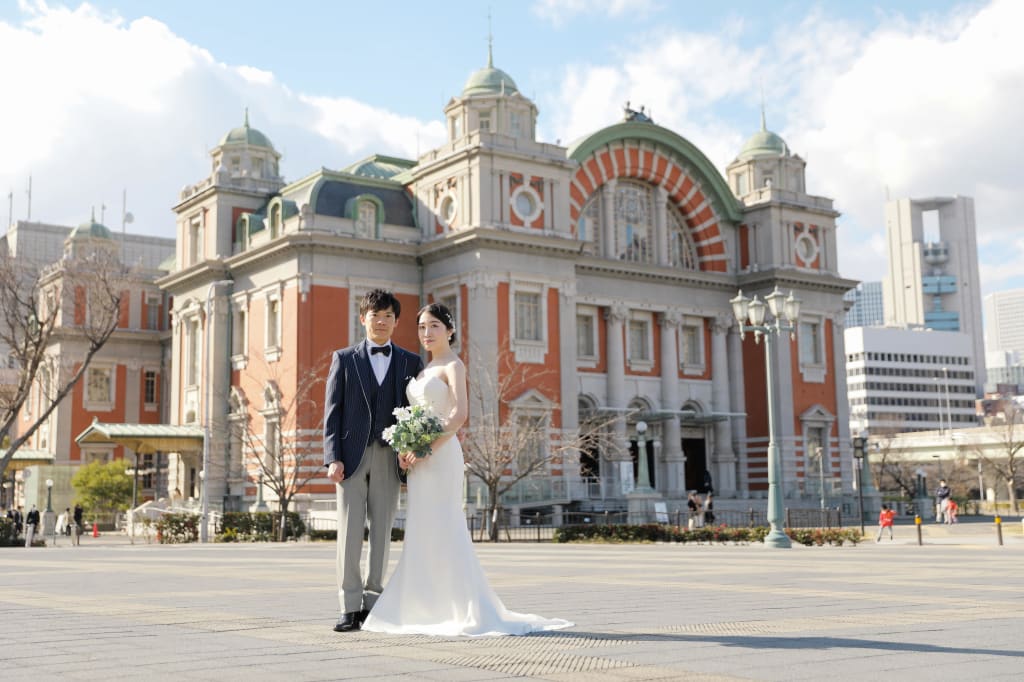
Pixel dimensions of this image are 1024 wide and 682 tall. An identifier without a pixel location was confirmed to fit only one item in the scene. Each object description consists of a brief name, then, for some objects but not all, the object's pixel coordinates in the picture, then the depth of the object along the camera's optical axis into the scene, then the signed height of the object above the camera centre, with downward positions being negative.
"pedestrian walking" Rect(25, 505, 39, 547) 34.83 -0.66
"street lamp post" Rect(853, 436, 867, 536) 40.97 +1.35
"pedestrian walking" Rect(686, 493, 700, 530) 35.74 -0.62
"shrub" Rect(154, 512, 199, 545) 37.78 -0.91
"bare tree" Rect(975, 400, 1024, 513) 74.56 +2.49
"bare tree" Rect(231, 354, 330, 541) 44.31 +2.68
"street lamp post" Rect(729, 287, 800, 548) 26.66 +2.80
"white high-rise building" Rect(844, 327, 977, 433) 129.12 +11.94
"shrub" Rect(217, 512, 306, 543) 37.44 -0.89
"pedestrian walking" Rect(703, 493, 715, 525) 38.13 -0.85
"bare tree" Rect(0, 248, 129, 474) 37.94 +6.70
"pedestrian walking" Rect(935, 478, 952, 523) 43.50 -0.63
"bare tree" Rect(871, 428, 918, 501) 82.14 +1.49
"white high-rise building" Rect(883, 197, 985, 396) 178.25 +32.60
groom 8.88 +0.39
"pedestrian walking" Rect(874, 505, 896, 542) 32.03 -0.87
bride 8.52 -0.44
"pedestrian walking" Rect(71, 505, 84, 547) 39.58 -0.58
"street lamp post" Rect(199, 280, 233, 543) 37.53 +1.24
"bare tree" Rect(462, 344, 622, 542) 38.97 +2.37
